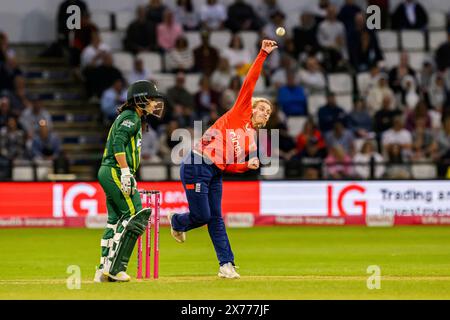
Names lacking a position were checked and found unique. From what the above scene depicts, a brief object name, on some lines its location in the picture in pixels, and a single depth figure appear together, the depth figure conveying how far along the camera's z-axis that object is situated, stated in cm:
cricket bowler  1355
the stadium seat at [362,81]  2761
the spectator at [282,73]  2678
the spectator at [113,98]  2572
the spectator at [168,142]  2489
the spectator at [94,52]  2655
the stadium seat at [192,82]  2702
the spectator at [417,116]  2627
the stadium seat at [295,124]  2636
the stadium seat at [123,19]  2809
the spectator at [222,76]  2664
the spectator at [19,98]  2553
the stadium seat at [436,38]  2889
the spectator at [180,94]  2602
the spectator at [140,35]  2714
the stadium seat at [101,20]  2795
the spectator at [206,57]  2709
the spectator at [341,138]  2555
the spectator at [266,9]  2839
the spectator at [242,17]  2817
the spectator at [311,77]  2714
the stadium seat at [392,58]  2848
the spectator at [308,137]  2531
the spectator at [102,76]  2617
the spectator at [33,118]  2491
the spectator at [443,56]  2803
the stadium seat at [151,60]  2719
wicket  1343
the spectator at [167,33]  2738
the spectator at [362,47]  2747
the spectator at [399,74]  2739
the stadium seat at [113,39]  2772
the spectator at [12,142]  2431
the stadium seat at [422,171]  2459
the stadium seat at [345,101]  2741
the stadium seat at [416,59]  2859
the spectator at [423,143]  2550
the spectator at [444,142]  2538
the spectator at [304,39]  2780
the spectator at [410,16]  2897
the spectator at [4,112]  2473
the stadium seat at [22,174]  2370
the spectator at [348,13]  2805
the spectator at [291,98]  2640
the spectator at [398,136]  2567
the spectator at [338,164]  2424
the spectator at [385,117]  2622
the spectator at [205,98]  2611
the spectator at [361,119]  2631
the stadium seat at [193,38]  2778
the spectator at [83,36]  2695
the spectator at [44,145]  2442
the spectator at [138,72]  2622
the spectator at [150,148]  2483
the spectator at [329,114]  2609
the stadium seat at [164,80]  2673
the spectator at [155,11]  2766
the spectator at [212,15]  2811
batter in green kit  1303
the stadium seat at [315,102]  2696
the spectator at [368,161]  2428
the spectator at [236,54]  2714
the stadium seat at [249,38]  2789
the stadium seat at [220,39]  2794
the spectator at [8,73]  2592
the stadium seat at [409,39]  2892
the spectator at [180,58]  2697
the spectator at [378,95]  2659
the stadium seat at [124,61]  2712
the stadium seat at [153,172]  2427
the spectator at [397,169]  2438
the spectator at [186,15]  2794
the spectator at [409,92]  2717
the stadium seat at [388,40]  2884
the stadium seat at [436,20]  2939
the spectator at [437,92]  2731
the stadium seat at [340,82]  2775
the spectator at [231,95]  2573
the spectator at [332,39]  2786
